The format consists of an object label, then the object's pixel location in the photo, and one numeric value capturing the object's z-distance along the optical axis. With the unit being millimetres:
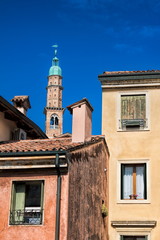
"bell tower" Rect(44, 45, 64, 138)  139250
